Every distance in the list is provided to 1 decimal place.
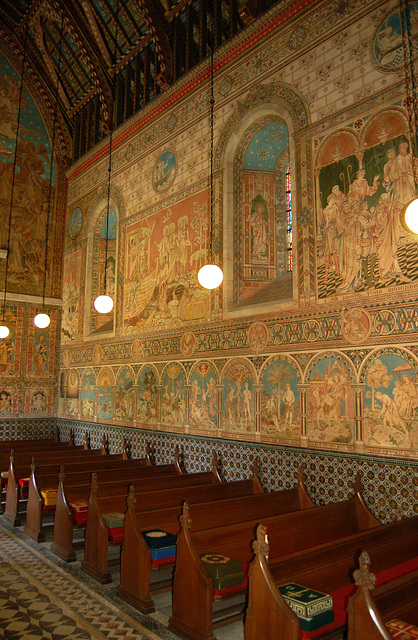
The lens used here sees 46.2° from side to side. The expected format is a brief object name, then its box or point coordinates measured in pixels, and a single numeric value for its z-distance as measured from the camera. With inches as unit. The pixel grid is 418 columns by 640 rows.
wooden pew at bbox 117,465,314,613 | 212.5
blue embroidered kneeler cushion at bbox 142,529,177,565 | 212.1
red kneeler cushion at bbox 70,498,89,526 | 273.7
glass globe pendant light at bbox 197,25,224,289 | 287.9
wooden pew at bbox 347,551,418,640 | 122.3
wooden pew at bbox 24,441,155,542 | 311.6
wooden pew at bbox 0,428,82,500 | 397.7
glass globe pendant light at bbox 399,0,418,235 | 257.9
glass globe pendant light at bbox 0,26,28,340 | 572.7
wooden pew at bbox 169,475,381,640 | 182.4
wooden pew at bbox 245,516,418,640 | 149.6
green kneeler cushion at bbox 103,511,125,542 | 245.8
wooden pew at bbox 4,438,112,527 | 349.4
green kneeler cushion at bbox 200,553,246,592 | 179.8
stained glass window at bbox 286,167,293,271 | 374.3
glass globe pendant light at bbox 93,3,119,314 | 420.5
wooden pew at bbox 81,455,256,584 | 245.6
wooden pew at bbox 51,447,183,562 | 275.9
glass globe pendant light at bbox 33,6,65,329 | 513.3
